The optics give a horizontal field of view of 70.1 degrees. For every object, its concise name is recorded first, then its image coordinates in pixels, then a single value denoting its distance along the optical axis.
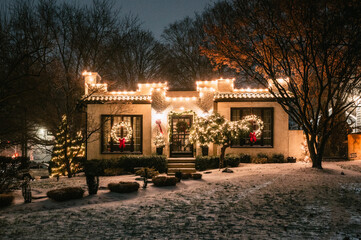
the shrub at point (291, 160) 15.12
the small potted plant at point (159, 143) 14.70
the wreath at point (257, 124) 15.00
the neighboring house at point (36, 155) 29.14
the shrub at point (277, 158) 15.02
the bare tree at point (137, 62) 27.45
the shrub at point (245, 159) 15.17
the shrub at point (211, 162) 13.88
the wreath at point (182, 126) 15.52
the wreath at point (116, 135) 15.21
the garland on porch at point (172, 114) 15.11
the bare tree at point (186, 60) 26.31
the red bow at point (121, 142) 15.23
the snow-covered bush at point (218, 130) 13.26
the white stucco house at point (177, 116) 15.22
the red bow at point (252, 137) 15.12
